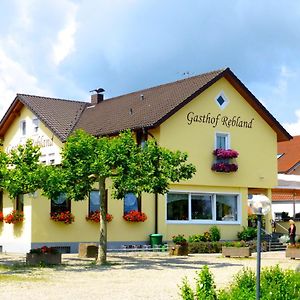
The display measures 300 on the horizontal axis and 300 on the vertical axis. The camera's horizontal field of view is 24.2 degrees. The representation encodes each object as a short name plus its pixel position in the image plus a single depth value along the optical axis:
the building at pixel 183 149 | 26.83
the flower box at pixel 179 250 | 25.95
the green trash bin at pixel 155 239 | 28.36
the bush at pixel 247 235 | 31.30
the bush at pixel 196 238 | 28.72
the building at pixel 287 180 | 35.84
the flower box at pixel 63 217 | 25.97
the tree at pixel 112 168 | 20.36
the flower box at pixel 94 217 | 26.88
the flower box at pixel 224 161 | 31.09
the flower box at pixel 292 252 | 24.67
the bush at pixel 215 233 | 29.90
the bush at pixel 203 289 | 10.43
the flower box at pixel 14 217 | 26.12
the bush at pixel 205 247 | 27.78
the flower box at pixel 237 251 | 24.86
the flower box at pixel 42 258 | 20.77
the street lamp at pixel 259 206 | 10.95
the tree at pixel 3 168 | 19.92
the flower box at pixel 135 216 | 27.97
